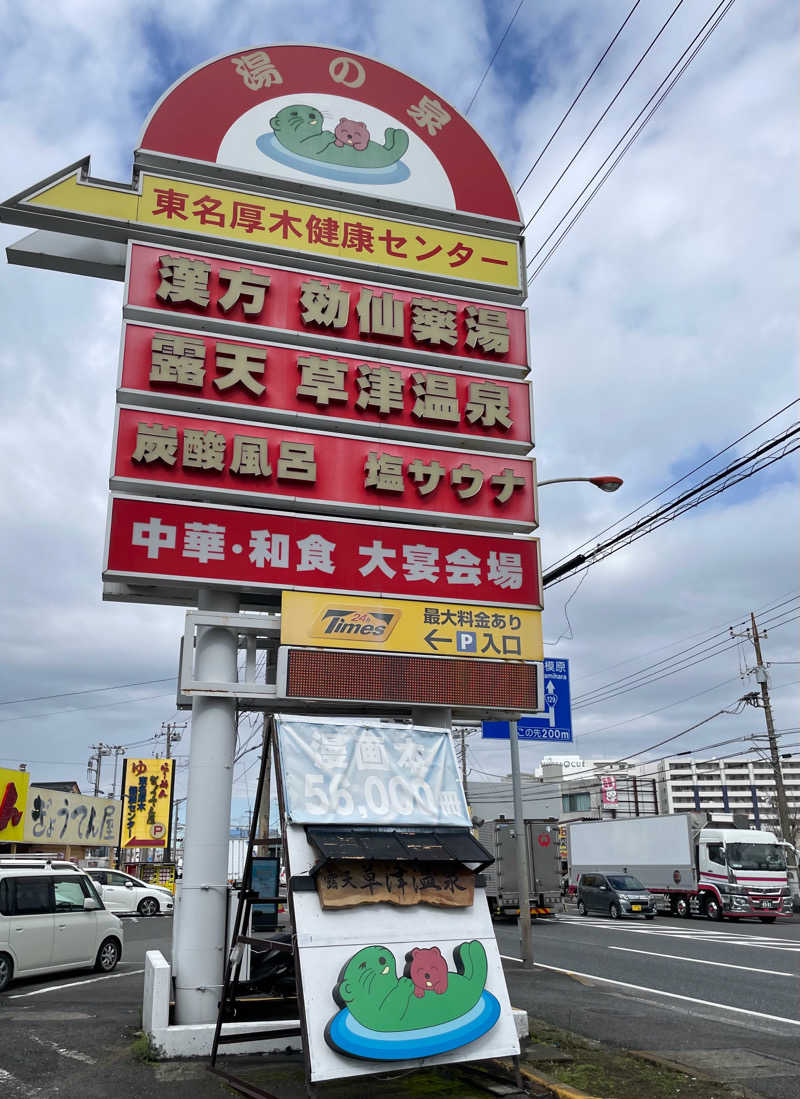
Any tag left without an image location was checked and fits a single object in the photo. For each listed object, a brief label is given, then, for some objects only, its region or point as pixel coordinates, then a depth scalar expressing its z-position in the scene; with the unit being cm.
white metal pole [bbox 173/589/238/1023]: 874
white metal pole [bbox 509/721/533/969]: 1580
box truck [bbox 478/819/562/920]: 2809
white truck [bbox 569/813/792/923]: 3014
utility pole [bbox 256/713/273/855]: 775
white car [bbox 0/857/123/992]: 1392
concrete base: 823
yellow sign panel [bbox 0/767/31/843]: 3209
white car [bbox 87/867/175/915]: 3167
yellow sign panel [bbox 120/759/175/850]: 4731
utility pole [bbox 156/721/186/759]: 7556
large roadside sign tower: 952
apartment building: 15450
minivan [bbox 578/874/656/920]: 3136
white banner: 719
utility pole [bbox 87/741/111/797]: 8144
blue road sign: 1677
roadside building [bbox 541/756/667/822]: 8312
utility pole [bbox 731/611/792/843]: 3797
